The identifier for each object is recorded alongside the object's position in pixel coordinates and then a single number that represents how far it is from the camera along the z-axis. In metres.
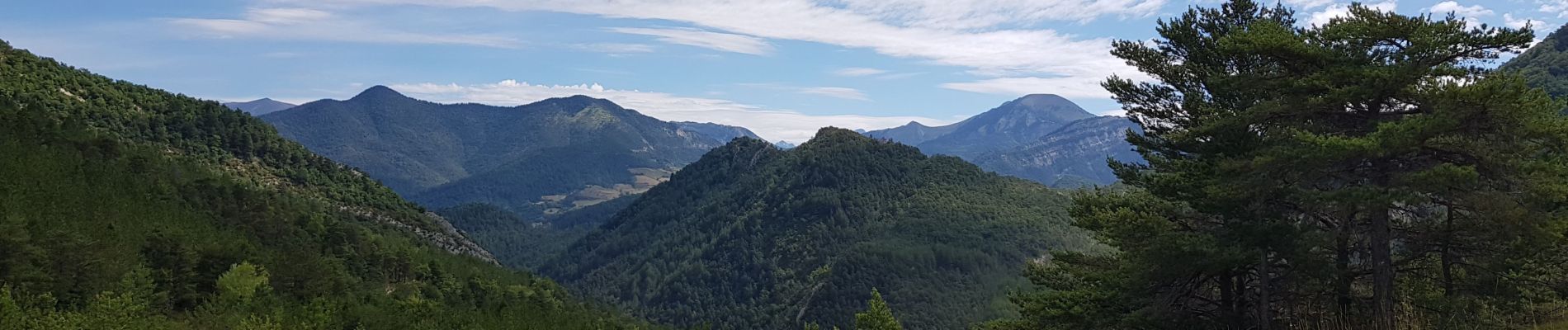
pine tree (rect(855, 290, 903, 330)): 42.44
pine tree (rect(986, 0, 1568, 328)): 15.14
